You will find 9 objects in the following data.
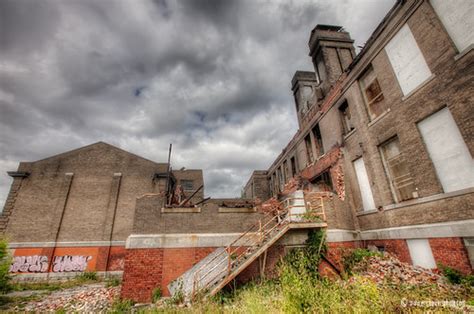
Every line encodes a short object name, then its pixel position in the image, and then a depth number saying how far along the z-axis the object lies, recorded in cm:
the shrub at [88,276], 1761
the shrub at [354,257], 976
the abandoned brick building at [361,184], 757
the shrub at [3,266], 1258
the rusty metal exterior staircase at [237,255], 834
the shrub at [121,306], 849
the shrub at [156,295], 950
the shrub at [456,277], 648
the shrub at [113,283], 1449
